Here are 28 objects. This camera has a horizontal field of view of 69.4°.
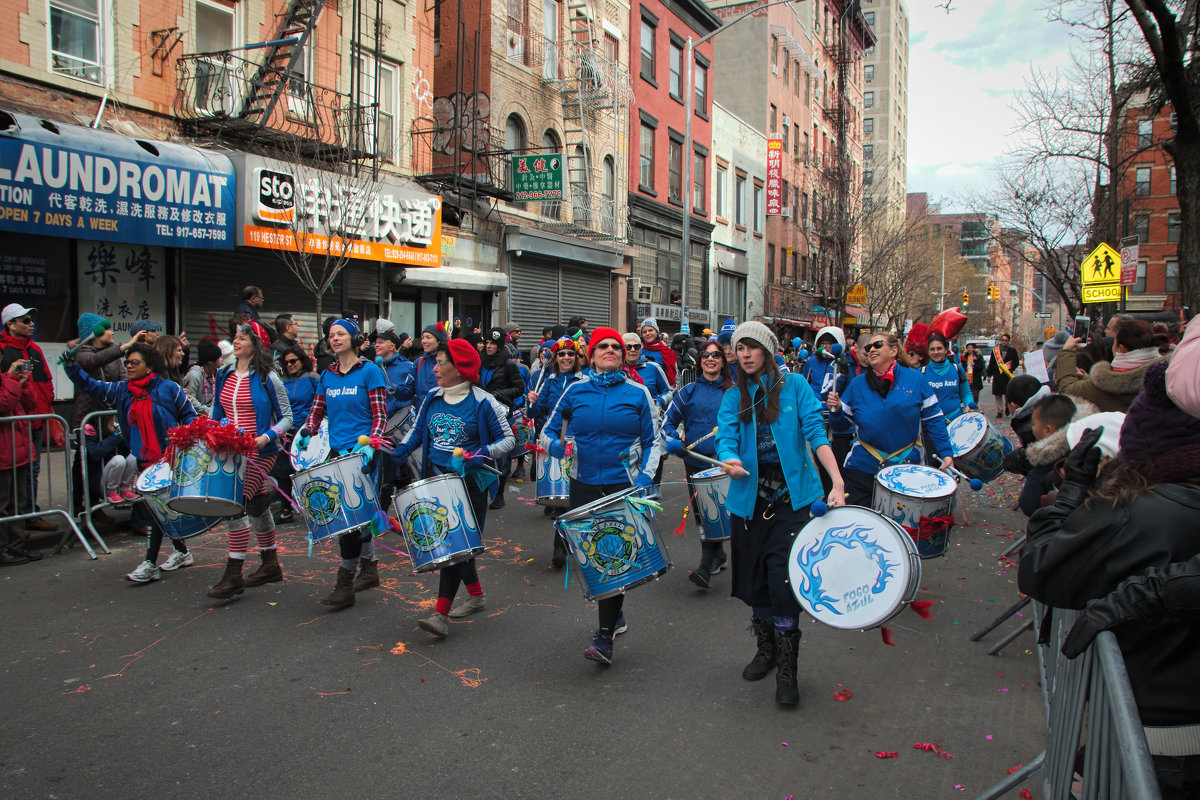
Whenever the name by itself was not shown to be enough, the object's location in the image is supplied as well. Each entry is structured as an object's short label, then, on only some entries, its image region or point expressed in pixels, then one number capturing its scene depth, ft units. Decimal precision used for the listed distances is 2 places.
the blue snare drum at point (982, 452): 26.75
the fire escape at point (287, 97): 45.68
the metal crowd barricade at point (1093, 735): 6.06
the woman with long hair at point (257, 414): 21.15
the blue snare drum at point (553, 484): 25.30
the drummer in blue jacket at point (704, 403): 23.32
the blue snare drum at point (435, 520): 17.10
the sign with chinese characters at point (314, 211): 45.24
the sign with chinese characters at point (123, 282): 42.91
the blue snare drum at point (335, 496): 18.74
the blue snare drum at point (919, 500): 18.56
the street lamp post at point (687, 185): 83.35
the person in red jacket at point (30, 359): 26.14
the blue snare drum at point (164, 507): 20.84
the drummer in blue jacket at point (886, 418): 21.27
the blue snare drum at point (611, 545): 15.43
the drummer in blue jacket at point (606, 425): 18.76
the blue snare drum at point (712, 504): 20.67
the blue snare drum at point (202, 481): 19.35
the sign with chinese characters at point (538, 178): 69.77
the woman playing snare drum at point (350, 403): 21.09
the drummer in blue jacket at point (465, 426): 19.25
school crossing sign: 47.16
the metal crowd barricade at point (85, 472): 25.84
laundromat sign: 35.53
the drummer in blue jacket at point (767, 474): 15.33
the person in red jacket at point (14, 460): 24.58
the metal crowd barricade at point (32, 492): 24.56
